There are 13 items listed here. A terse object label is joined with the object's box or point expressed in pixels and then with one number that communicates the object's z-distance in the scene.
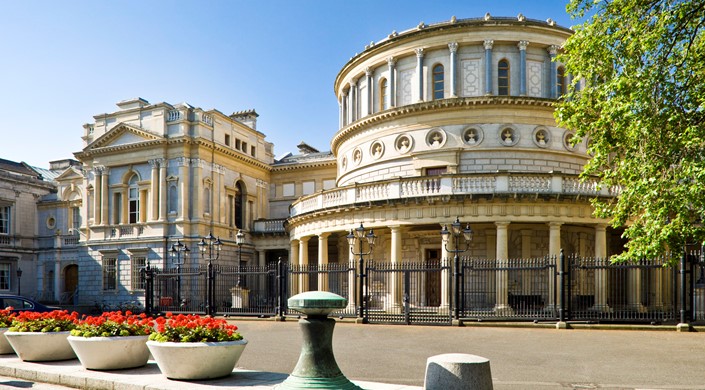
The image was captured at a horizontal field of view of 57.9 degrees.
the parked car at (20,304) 24.24
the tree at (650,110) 14.11
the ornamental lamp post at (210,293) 27.95
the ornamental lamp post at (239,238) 32.34
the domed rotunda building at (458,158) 27.23
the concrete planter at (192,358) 9.68
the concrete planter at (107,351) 10.73
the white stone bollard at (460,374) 7.71
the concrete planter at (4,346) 13.26
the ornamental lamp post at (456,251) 22.27
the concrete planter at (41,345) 11.94
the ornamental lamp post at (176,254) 38.71
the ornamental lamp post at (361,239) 23.91
